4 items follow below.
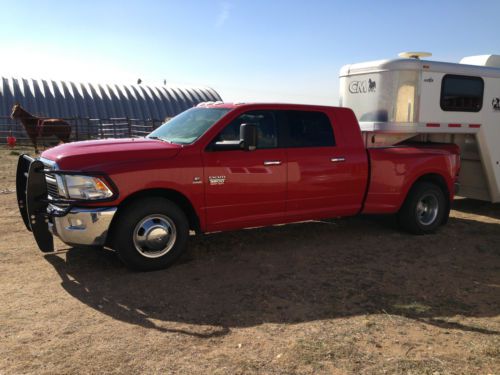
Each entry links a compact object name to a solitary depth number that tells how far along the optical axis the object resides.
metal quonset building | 28.73
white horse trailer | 7.23
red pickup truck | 4.71
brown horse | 19.73
